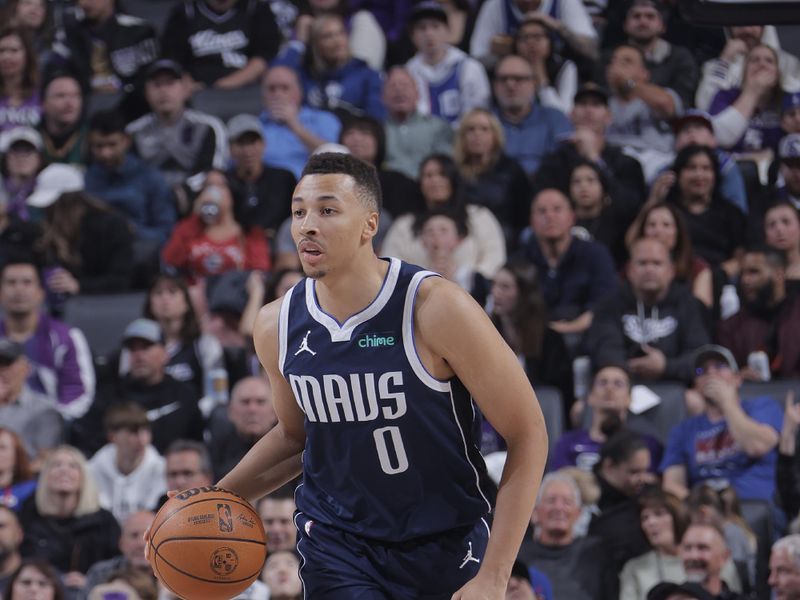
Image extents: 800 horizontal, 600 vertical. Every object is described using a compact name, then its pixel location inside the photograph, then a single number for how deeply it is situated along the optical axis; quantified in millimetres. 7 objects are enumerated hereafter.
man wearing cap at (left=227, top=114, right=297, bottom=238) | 20078
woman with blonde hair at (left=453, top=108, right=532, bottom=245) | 19734
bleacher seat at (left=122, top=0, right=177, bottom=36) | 24875
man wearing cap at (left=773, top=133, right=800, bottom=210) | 19484
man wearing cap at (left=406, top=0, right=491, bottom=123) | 21547
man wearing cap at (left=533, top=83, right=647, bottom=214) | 19641
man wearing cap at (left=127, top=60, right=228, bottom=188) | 21031
